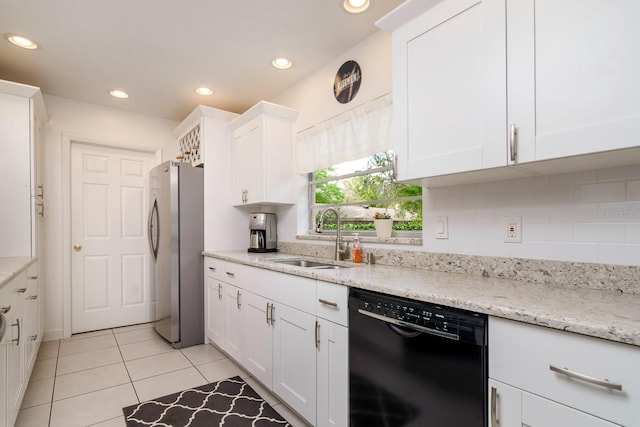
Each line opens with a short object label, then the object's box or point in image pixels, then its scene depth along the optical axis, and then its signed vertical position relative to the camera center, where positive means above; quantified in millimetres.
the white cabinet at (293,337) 1532 -741
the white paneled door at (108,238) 3428 -274
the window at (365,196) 2150 +124
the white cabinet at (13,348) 1482 -696
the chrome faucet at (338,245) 2342 -245
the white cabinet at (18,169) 2402 +345
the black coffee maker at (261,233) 3065 -198
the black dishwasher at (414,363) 1021 -561
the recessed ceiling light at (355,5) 1920 +1272
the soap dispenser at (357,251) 2213 -274
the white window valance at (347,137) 2152 +581
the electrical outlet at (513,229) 1468 -84
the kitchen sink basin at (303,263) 2363 -392
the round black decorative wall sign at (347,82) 2375 +1013
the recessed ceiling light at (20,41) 2226 +1251
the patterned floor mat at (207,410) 1812 -1203
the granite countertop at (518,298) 807 -299
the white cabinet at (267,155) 2836 +535
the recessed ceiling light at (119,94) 3141 +1210
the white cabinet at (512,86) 996 +471
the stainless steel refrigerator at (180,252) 2955 -371
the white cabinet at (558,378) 751 -444
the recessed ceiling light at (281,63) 2609 +1254
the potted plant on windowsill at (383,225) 2141 -89
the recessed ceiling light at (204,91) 3108 +1218
